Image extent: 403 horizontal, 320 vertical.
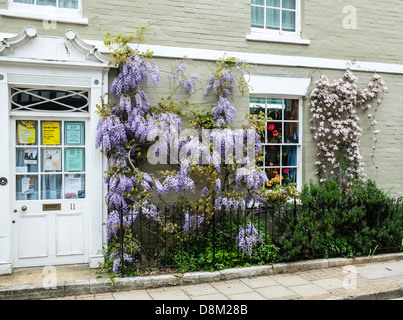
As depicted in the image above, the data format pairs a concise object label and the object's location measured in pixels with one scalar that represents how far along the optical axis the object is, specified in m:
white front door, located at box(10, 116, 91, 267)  6.52
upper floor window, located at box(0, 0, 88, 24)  6.41
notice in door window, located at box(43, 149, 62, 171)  6.71
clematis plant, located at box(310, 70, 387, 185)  8.17
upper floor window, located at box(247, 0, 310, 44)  8.03
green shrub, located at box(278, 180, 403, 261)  6.93
